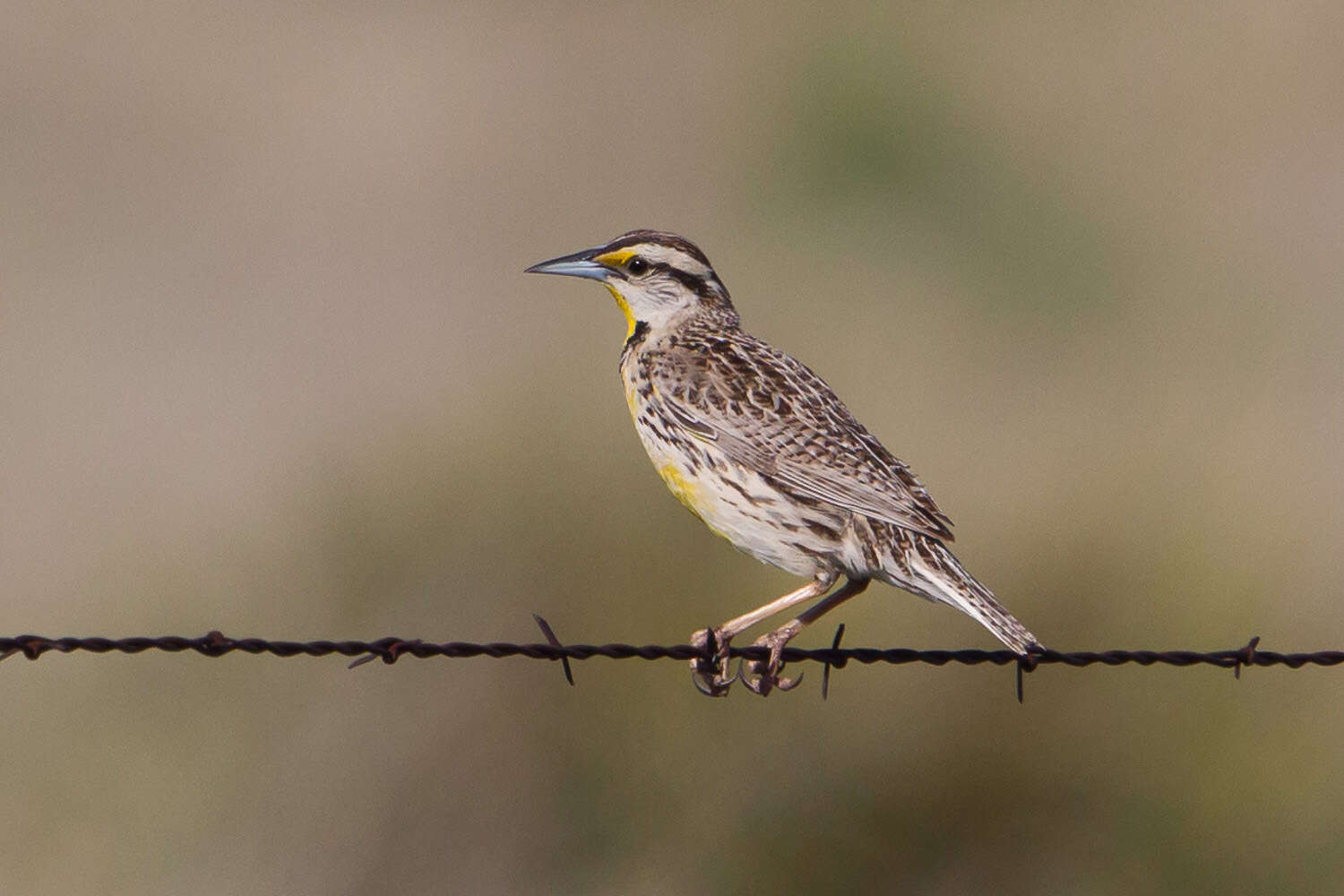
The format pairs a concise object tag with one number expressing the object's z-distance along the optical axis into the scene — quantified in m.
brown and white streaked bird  10.95
